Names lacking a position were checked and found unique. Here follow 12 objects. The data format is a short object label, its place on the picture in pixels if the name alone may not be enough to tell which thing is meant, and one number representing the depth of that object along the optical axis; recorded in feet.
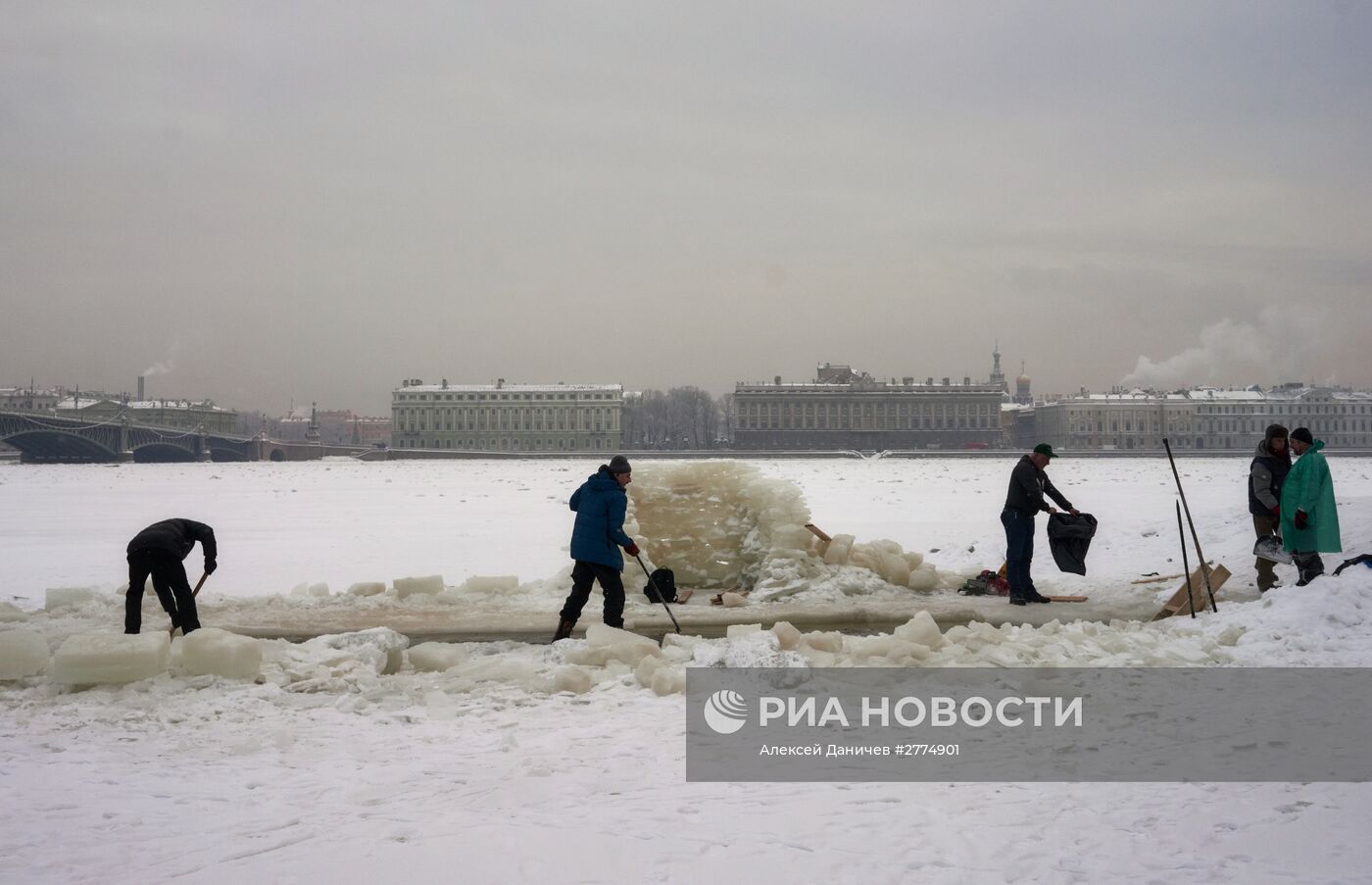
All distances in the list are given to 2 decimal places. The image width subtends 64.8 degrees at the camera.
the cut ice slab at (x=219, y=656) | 23.02
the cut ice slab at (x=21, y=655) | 23.11
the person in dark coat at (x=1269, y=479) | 30.96
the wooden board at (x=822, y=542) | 38.70
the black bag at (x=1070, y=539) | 32.78
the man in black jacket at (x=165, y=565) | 25.90
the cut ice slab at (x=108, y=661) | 22.39
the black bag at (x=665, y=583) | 35.37
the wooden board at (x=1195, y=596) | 29.37
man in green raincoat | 28.40
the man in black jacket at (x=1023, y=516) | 32.42
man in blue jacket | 27.43
